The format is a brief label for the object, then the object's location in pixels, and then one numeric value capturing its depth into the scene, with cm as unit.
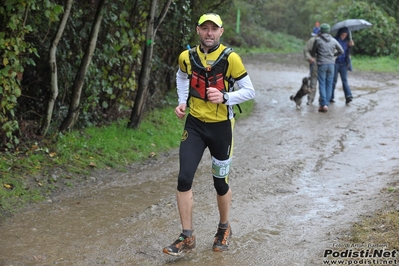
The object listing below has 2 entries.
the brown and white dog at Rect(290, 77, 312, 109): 1462
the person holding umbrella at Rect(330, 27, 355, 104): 1534
